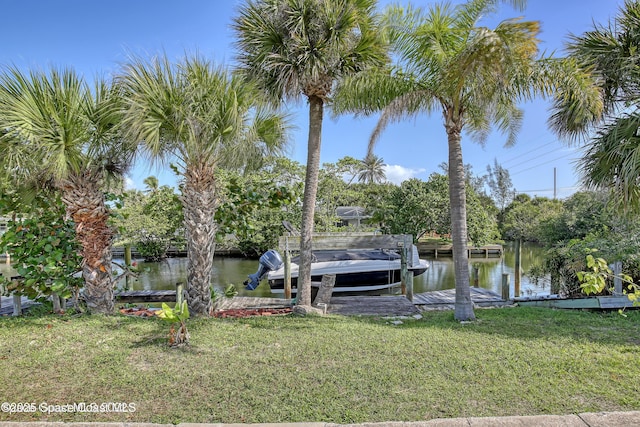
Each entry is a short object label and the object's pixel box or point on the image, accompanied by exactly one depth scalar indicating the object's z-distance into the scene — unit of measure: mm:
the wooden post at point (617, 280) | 6682
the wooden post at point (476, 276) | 10087
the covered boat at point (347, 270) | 10719
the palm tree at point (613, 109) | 5637
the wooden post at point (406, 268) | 8445
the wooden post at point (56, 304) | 5768
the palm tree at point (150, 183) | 32031
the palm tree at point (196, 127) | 5160
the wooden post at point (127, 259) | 9242
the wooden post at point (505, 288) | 8117
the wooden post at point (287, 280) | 9672
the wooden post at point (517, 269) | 9617
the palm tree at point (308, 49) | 5777
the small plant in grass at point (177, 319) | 3997
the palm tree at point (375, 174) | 48406
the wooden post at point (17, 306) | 6293
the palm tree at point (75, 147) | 4855
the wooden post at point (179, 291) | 5347
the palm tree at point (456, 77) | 5059
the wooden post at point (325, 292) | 7446
